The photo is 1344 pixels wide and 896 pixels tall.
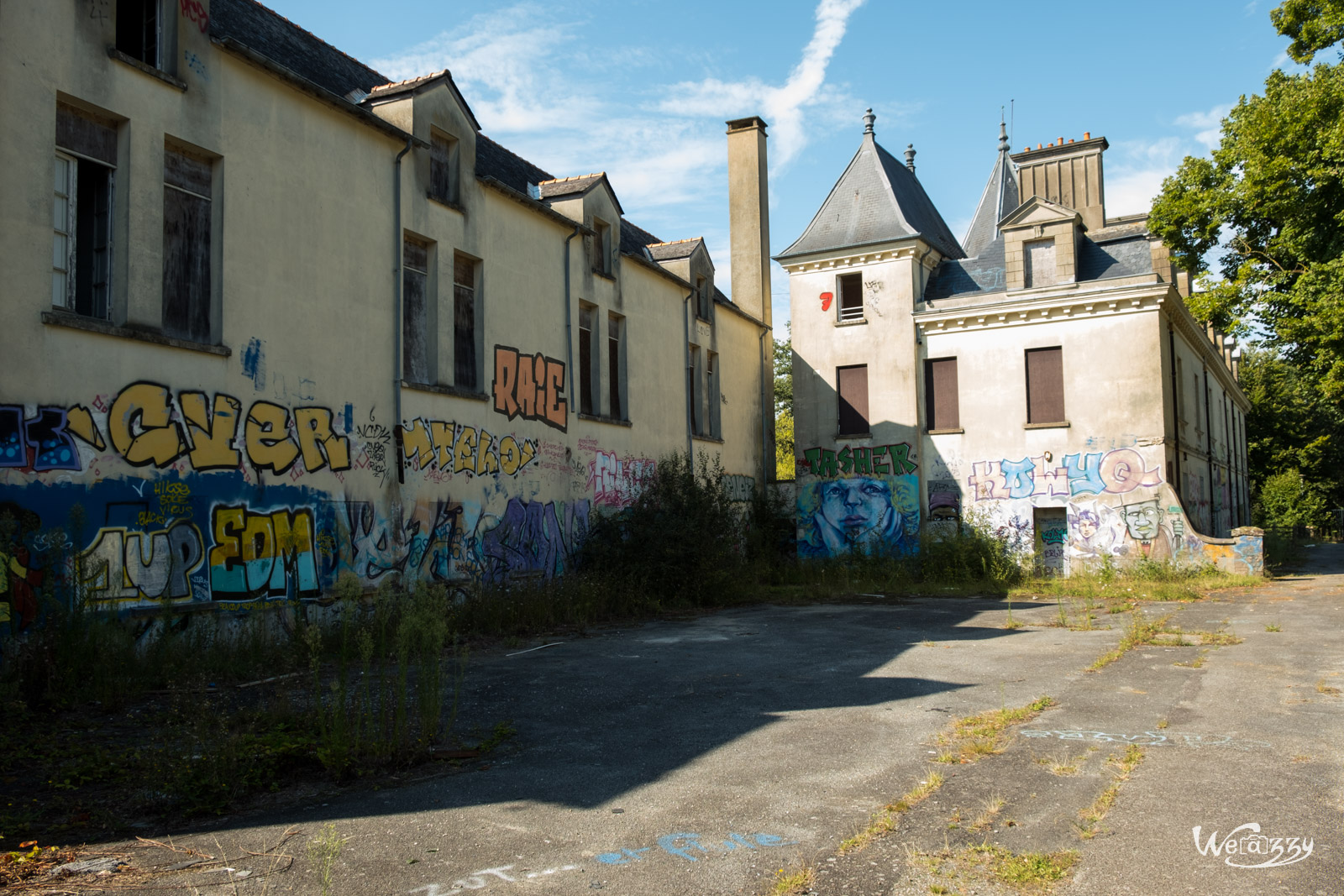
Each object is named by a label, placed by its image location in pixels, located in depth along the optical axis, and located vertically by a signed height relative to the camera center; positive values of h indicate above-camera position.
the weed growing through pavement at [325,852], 3.77 -1.53
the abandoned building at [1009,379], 20.36 +2.82
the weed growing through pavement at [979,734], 5.97 -1.65
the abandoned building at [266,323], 8.53 +2.24
